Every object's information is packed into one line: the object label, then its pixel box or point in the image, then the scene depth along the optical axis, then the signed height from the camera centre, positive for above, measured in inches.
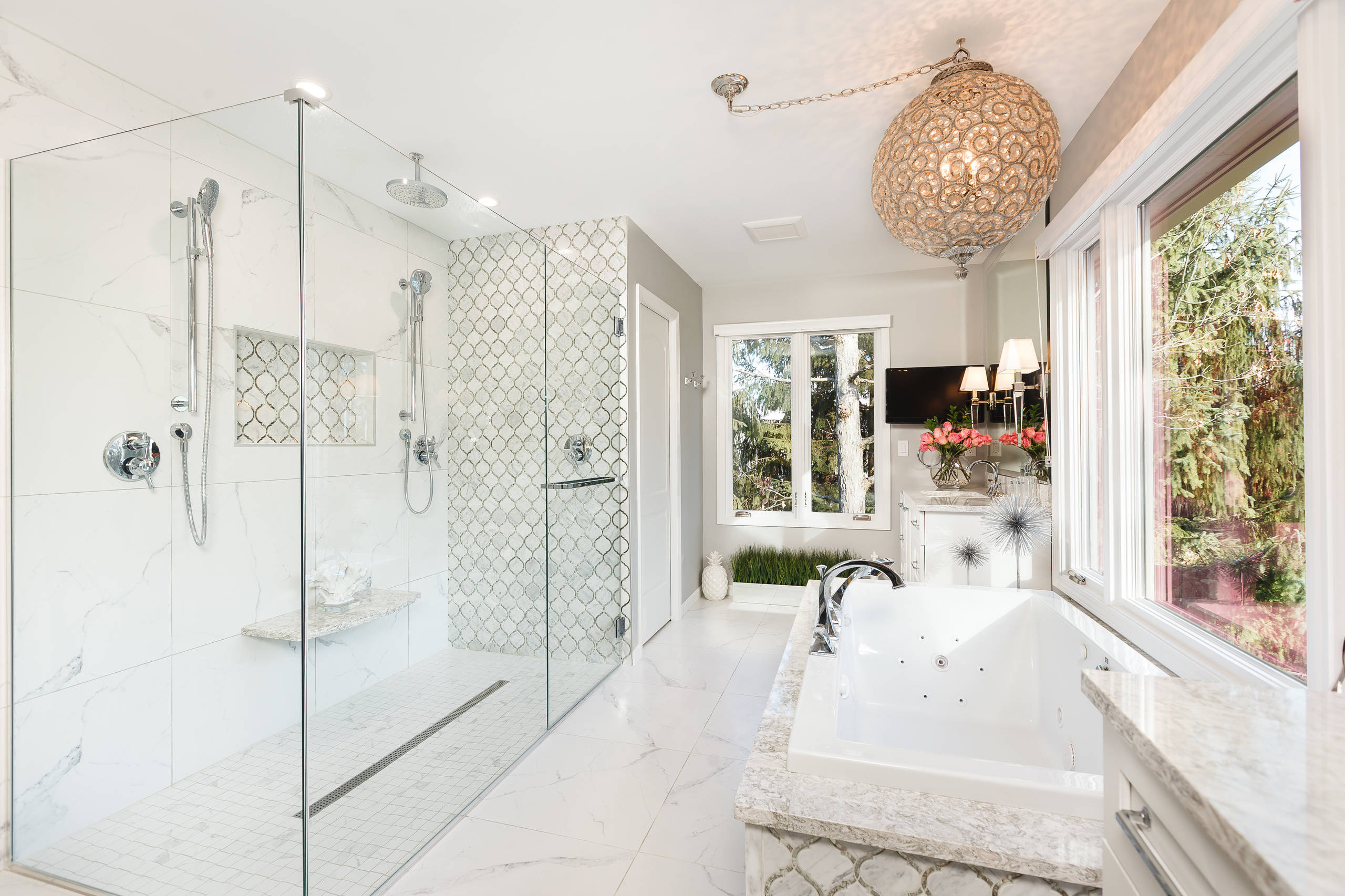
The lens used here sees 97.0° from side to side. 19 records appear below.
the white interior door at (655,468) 136.1 -3.4
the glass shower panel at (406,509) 60.9 -6.6
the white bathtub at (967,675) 69.7 -32.3
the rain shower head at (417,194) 71.8 +32.8
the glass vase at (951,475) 142.0 -5.5
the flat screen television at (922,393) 158.6 +16.1
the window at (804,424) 174.7 +8.7
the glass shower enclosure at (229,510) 59.2 -5.8
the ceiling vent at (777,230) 131.4 +51.0
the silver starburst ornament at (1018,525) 101.3 -12.6
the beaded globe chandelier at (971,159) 54.9 +27.8
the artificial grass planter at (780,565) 173.3 -33.0
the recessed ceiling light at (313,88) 79.5 +49.5
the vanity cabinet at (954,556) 103.1 -18.1
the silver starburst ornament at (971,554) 104.8 -18.0
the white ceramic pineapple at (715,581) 177.2 -38.0
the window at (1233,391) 51.9 +6.0
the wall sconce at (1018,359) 106.9 +16.9
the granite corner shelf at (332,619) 58.7 -17.1
